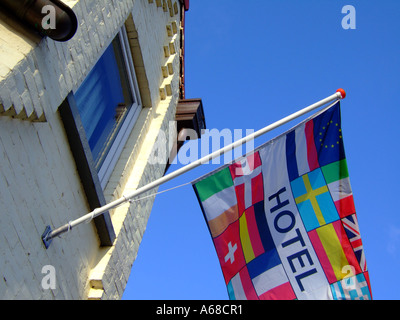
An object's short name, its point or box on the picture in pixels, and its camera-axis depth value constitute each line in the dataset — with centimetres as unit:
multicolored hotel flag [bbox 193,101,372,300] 571
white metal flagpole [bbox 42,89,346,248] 519
